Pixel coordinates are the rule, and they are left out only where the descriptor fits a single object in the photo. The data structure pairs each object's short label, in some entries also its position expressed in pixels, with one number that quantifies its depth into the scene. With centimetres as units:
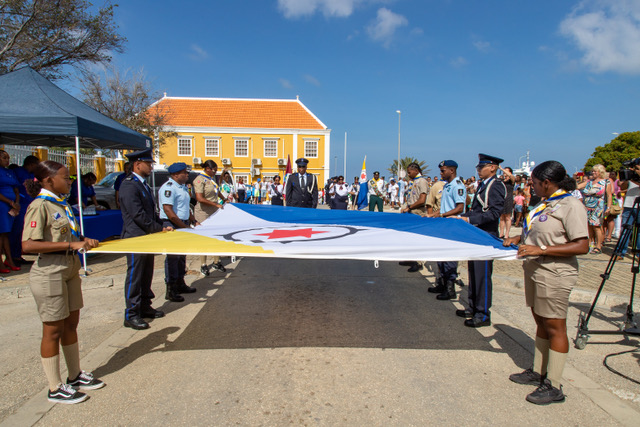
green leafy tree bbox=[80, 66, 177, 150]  2758
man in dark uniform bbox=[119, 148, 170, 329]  480
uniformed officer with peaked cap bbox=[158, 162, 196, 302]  571
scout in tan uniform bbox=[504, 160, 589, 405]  307
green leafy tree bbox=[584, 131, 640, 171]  4712
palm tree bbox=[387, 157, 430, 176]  6256
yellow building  4638
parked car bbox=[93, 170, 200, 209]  1324
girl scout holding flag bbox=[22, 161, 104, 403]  300
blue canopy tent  722
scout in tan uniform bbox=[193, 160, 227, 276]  697
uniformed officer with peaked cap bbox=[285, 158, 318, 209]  959
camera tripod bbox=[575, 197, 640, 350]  428
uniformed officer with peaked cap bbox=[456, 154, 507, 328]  489
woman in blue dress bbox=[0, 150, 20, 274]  721
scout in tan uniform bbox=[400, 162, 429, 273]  741
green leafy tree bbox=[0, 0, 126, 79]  1540
